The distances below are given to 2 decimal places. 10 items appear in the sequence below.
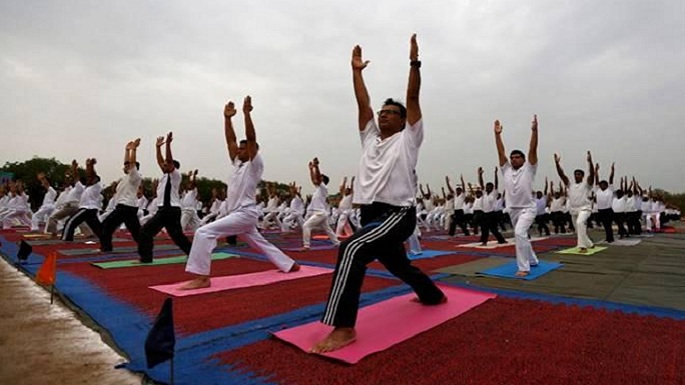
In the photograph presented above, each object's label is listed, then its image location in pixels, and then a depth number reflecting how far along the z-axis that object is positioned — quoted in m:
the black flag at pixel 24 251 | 6.47
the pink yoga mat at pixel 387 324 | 2.78
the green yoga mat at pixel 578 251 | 9.33
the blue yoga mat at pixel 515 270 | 5.95
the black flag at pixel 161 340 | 2.10
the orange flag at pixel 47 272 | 4.43
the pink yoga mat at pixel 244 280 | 4.77
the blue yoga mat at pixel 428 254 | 8.62
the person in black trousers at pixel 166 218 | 7.35
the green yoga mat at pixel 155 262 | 6.91
